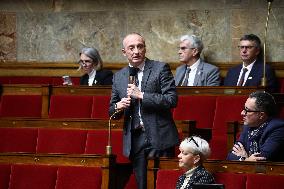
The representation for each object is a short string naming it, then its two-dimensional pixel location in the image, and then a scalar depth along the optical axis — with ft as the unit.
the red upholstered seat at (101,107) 91.46
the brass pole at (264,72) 91.69
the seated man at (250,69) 92.42
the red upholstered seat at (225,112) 90.09
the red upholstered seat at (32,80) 98.37
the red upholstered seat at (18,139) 88.81
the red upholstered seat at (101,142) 87.85
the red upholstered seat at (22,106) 92.85
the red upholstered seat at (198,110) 90.52
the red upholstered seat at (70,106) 91.66
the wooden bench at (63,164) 84.42
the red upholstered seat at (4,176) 85.48
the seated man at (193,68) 92.90
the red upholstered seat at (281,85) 93.82
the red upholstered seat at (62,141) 88.18
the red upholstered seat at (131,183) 86.66
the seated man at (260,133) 84.18
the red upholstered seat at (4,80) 98.47
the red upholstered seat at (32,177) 85.05
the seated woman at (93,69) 93.91
